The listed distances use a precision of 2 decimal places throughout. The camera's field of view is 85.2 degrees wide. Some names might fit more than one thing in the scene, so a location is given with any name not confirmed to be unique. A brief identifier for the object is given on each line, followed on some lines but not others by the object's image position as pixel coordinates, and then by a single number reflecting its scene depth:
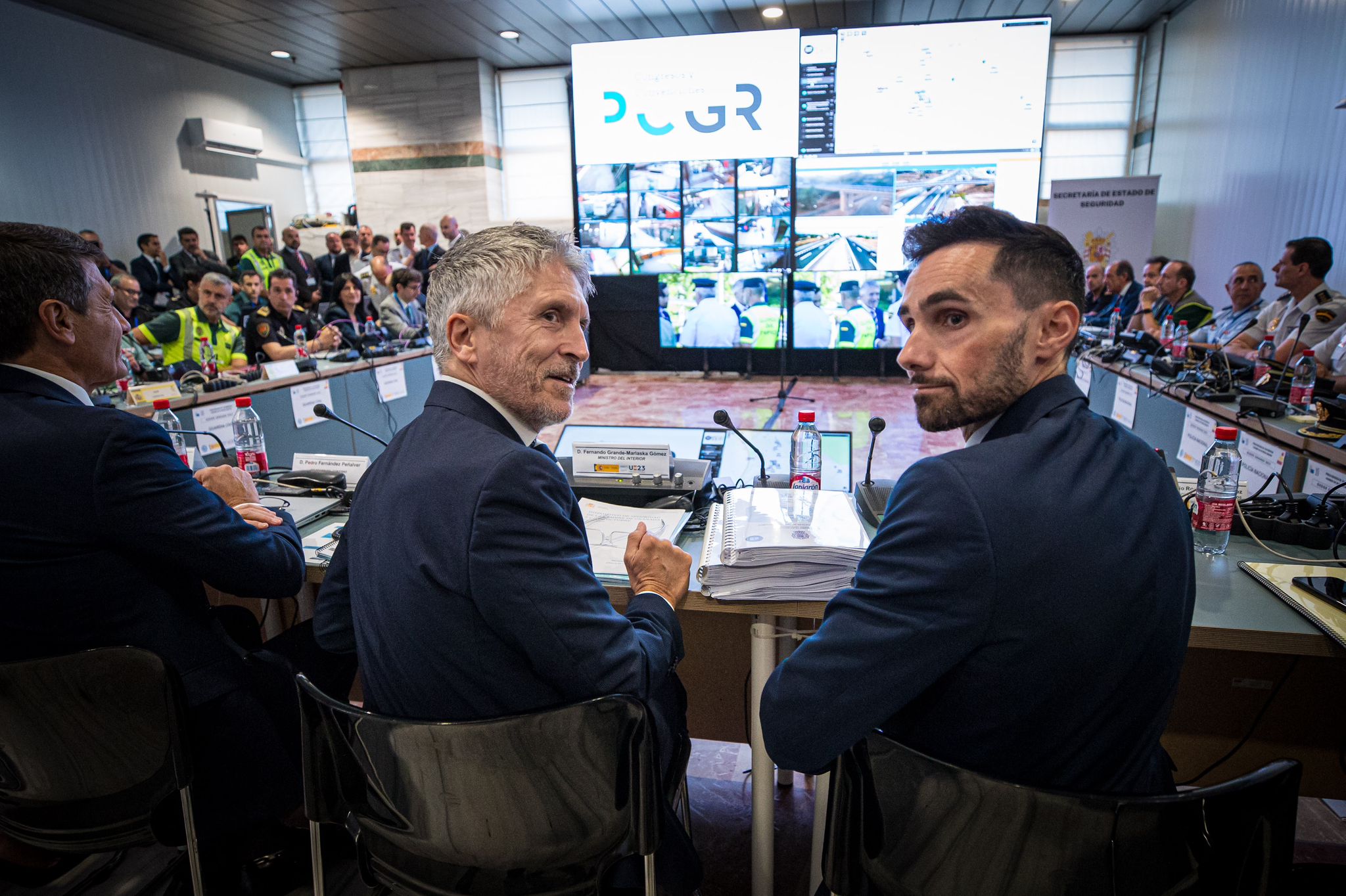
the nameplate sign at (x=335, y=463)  2.15
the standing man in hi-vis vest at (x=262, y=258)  7.69
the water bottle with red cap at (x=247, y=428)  3.00
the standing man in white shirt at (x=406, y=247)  7.80
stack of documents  1.26
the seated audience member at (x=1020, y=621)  0.77
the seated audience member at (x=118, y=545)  1.16
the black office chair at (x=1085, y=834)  0.71
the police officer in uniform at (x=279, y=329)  4.84
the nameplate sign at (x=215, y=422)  3.09
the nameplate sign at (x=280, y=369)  3.86
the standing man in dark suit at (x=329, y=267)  8.05
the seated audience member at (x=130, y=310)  4.23
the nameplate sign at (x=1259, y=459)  2.00
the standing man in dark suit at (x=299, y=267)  8.06
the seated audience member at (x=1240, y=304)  4.98
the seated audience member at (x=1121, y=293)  6.24
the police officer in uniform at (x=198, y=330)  4.71
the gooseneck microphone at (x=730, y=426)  1.66
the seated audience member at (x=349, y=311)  5.80
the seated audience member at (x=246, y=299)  6.39
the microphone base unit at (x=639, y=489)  1.75
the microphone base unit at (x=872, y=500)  1.61
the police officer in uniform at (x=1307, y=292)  4.33
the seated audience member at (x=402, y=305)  5.93
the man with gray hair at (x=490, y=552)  0.88
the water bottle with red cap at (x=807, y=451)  1.84
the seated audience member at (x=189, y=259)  7.46
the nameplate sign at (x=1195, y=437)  2.50
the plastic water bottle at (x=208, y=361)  3.83
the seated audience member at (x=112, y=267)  6.14
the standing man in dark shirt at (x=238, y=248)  8.51
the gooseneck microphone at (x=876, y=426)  1.62
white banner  7.51
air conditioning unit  8.63
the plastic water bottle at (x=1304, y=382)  2.54
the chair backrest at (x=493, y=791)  0.84
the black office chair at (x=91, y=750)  1.05
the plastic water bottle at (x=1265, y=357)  3.10
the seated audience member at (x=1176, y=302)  5.18
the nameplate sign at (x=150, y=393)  3.08
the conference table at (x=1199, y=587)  1.16
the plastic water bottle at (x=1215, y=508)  1.46
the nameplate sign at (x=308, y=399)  3.82
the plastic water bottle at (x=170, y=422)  2.42
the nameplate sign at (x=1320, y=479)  1.82
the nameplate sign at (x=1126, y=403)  3.59
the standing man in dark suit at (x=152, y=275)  7.43
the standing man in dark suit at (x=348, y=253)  7.43
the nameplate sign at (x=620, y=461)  1.76
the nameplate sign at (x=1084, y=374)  4.32
